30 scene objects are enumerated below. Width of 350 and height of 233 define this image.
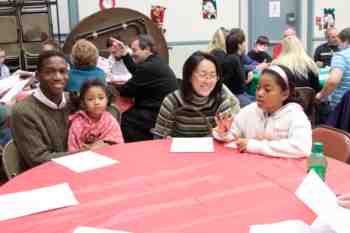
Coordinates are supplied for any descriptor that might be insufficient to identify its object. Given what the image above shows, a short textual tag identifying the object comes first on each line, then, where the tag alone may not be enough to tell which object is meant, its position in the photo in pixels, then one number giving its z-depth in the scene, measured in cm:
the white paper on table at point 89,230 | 154
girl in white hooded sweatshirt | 227
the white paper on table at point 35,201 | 172
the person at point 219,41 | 533
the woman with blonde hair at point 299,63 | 440
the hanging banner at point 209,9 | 777
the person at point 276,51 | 643
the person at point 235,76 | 466
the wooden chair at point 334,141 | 238
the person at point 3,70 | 547
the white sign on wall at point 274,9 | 816
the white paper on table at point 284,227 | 150
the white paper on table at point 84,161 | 219
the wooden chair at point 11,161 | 238
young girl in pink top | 266
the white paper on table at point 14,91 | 405
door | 809
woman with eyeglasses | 284
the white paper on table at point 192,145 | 241
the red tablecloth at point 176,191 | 161
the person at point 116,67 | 493
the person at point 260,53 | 647
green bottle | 197
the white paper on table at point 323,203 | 144
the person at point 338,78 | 431
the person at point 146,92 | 390
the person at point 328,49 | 602
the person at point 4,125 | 386
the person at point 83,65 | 382
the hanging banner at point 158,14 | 749
